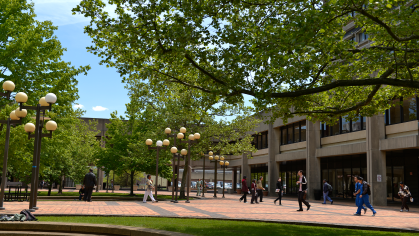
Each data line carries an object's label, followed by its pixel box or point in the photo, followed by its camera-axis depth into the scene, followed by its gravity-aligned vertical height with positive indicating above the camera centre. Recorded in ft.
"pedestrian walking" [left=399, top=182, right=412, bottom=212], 64.97 -4.73
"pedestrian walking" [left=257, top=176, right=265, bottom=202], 82.94 -5.26
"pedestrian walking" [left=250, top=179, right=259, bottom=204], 81.41 -5.67
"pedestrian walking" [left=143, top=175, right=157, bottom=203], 71.87 -5.05
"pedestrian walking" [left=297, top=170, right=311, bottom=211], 57.33 -3.51
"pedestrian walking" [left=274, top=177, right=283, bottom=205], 78.38 -4.48
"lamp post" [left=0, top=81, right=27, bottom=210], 42.76 +4.99
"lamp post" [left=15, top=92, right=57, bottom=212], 41.96 +4.33
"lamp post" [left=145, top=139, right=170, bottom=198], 75.11 +3.80
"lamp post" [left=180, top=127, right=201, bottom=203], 75.15 +5.21
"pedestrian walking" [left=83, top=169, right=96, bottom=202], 67.72 -4.18
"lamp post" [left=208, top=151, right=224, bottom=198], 102.53 +1.91
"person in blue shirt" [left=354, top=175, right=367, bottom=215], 54.88 -3.77
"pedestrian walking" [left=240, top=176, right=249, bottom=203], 83.95 -5.16
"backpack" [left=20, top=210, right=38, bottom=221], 33.80 -5.09
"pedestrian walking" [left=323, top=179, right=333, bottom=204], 82.58 -5.40
